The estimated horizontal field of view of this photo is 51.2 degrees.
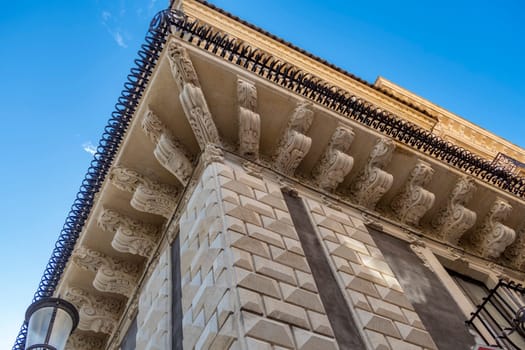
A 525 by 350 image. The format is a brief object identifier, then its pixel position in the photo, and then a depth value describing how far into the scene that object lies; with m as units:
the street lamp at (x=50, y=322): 5.79
